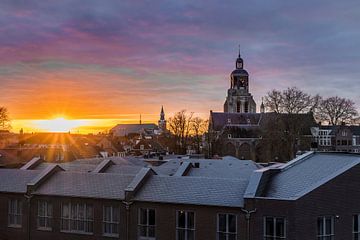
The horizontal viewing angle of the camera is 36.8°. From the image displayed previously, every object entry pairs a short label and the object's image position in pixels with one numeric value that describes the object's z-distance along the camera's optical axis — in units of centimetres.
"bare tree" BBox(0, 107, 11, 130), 10849
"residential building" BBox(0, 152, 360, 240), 2602
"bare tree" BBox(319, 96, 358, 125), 11606
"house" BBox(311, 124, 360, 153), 12300
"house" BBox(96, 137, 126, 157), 11101
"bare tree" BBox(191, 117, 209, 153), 11140
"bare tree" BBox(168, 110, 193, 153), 11131
